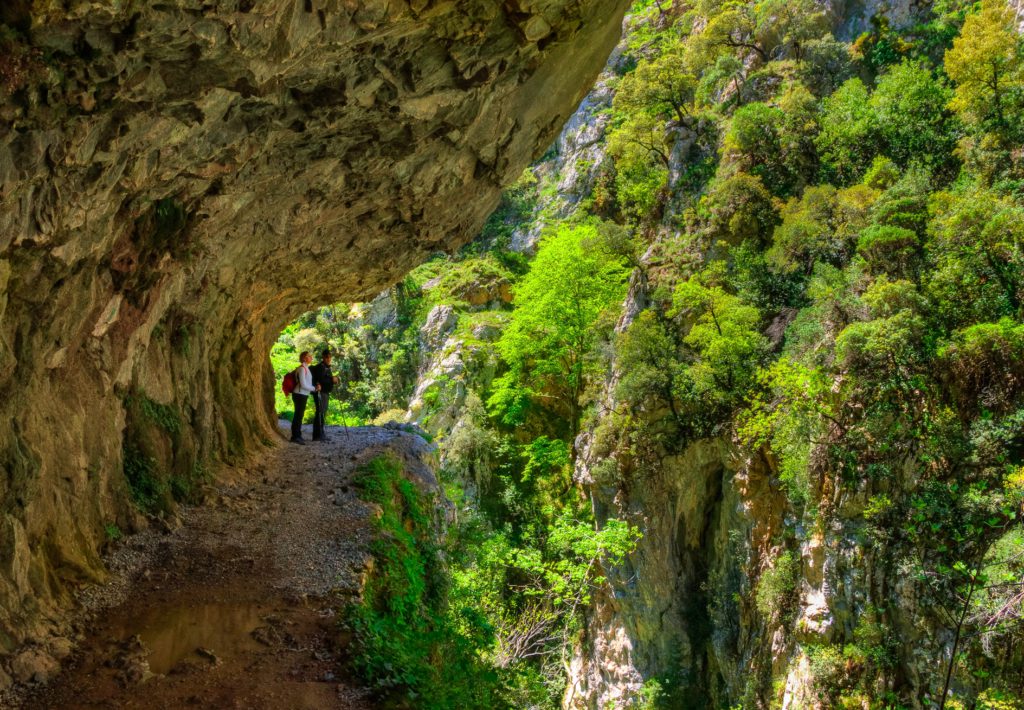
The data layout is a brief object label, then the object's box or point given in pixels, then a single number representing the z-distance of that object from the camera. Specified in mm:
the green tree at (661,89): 26812
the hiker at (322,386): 12867
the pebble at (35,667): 4414
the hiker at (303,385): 12383
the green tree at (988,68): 16531
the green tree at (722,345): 17859
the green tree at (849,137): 19766
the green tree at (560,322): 25797
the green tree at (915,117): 18156
